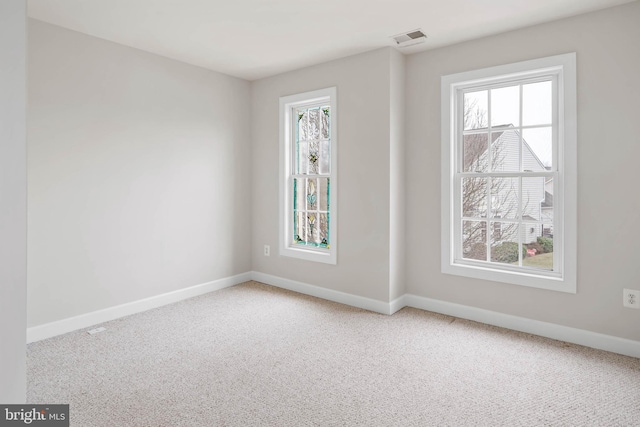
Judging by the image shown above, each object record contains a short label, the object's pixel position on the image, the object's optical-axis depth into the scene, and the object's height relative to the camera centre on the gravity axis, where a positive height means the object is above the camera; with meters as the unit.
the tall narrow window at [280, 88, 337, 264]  4.12 +0.34
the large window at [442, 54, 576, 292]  2.92 +0.28
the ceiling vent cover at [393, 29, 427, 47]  3.16 +1.46
